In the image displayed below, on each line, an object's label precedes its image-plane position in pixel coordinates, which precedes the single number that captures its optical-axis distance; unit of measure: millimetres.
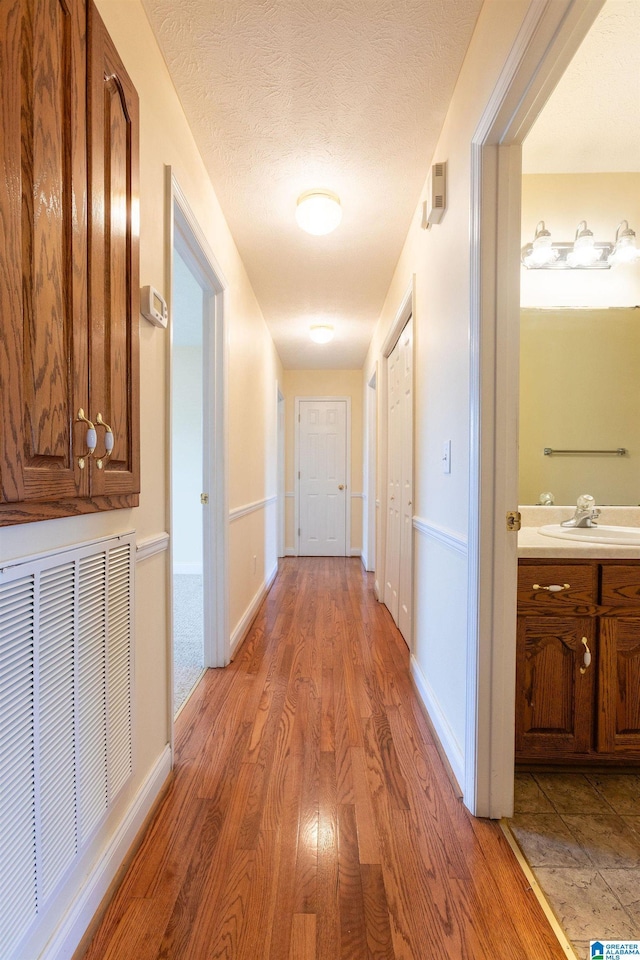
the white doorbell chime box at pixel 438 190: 1776
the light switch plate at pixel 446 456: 1734
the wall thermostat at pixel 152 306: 1402
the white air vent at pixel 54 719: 767
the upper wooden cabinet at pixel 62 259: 751
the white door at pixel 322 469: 5953
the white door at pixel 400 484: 2668
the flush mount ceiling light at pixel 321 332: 4156
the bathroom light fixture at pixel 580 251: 1961
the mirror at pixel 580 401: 2043
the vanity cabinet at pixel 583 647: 1502
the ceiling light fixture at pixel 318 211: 2209
